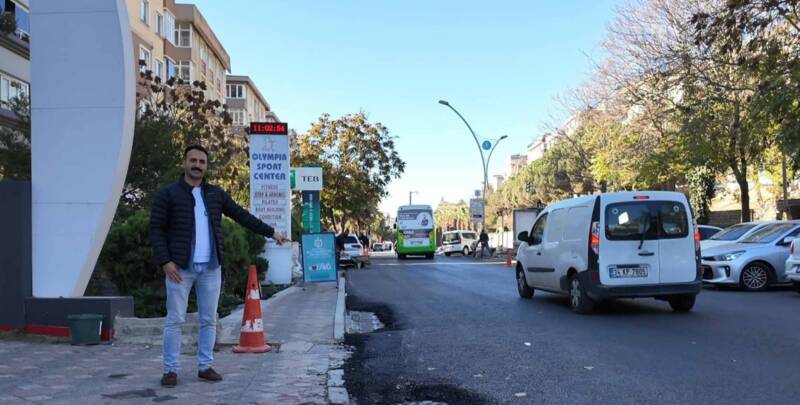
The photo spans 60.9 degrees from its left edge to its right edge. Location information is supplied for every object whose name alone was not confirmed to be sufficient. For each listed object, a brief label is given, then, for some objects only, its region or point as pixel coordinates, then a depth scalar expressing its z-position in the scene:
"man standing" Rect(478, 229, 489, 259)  37.62
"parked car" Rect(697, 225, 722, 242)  19.38
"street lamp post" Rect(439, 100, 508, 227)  39.18
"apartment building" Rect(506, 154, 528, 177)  113.31
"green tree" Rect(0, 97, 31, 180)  15.57
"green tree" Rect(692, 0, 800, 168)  15.06
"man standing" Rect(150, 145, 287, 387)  5.29
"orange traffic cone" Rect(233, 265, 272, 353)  7.36
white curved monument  7.63
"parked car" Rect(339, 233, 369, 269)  28.42
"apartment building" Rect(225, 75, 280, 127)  71.00
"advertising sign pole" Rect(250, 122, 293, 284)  17.23
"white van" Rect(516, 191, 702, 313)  10.08
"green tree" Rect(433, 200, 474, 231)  132.50
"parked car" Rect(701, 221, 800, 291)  13.80
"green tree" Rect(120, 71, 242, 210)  15.64
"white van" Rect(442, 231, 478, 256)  45.91
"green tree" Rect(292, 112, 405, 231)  45.31
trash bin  7.30
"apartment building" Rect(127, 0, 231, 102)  35.84
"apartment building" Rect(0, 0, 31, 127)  22.69
